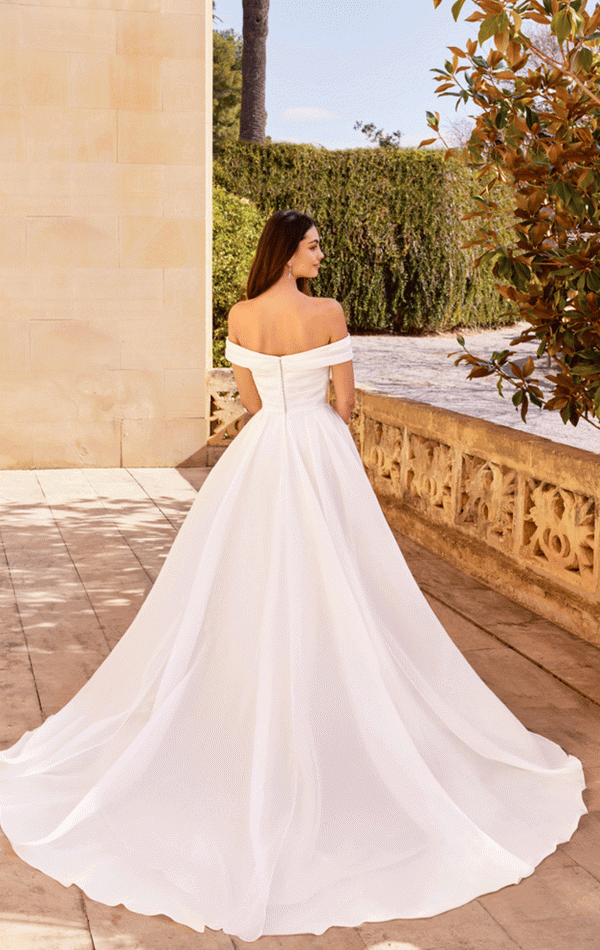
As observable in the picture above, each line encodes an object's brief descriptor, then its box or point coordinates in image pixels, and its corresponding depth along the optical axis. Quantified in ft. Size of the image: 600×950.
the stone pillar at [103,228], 28.89
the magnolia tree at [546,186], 13.52
